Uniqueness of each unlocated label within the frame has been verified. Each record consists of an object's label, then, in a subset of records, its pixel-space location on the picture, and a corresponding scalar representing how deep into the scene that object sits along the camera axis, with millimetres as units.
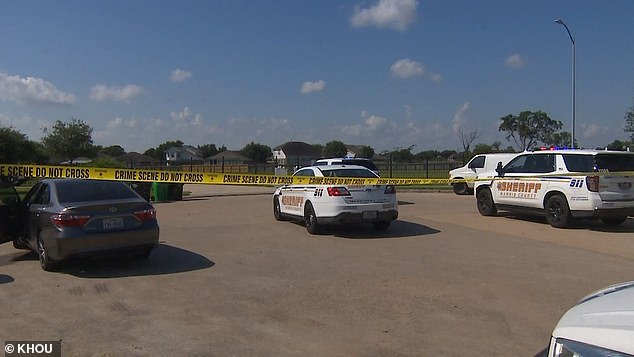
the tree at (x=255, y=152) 108562
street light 28361
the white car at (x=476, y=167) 23662
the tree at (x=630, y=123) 34000
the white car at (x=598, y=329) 2471
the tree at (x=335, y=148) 93188
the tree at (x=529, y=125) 86000
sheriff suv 11930
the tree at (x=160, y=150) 125625
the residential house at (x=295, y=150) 101000
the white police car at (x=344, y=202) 11500
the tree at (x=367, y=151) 85038
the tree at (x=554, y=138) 73562
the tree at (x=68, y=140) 65000
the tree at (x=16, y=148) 46781
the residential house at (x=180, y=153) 119688
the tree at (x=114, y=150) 115462
